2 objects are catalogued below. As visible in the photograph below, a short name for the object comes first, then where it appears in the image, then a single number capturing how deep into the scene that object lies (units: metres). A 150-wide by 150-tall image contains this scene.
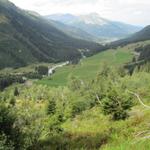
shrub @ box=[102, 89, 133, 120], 15.62
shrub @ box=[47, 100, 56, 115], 25.65
